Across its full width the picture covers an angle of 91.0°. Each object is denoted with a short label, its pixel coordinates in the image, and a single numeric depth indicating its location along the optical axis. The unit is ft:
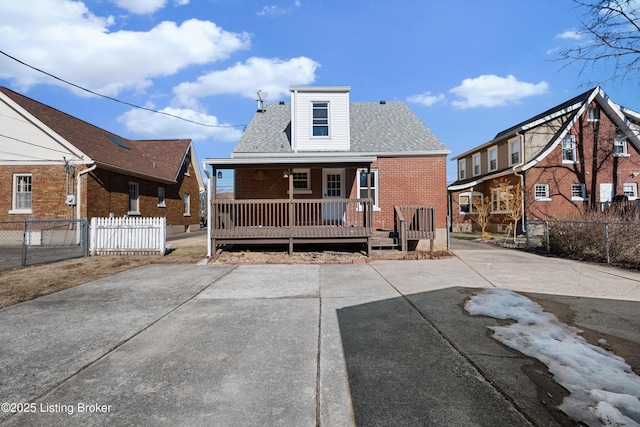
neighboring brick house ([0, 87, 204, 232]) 48.88
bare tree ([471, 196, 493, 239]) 56.42
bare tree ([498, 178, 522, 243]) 50.58
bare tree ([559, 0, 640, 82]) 33.24
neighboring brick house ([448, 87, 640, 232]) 63.67
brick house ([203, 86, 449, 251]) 43.06
